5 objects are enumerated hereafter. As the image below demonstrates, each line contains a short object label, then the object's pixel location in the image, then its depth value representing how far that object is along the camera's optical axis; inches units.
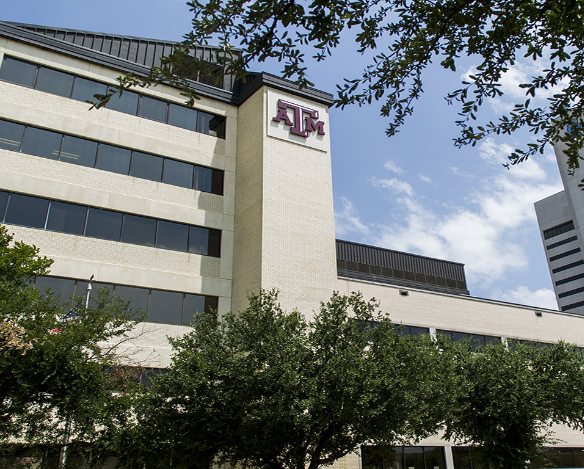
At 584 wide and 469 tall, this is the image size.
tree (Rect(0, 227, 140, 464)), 612.4
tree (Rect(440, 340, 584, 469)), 889.5
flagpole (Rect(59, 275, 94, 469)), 659.8
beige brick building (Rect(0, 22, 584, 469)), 952.3
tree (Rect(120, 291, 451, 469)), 653.9
